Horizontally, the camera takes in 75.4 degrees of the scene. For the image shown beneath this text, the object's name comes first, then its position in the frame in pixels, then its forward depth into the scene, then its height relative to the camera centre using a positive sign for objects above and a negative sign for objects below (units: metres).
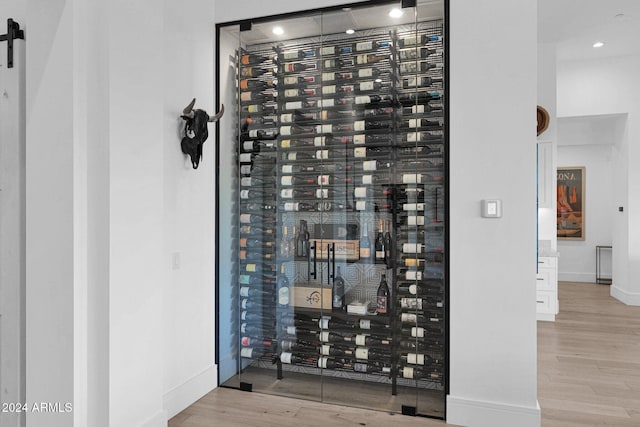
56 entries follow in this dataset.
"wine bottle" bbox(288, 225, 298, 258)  3.12 -0.27
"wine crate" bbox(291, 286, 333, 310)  3.04 -0.67
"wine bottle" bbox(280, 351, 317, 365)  3.10 -1.15
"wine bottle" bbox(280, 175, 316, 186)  3.08 +0.20
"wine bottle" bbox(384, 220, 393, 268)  2.90 -0.27
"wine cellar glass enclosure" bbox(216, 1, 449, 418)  2.79 +0.01
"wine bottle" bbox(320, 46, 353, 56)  2.98 +1.14
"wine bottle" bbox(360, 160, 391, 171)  2.91 +0.30
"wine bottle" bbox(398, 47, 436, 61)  2.78 +1.05
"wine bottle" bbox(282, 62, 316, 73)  3.06 +1.05
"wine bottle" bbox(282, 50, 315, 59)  3.06 +1.14
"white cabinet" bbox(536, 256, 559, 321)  5.08 -1.00
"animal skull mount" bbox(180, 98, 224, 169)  2.82 +0.52
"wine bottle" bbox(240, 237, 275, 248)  3.21 -0.28
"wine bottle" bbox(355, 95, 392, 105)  2.91 +0.77
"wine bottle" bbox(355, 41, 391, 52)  2.90 +1.15
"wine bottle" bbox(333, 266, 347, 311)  3.01 -0.62
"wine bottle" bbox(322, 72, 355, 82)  2.98 +0.95
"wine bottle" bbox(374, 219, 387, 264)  2.92 -0.26
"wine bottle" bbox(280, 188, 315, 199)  3.08 +0.11
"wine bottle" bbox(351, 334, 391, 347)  2.93 -0.95
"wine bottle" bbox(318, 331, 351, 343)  3.03 -0.95
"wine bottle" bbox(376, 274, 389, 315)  2.92 -0.64
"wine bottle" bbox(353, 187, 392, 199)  2.91 +0.11
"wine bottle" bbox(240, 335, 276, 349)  3.21 -1.06
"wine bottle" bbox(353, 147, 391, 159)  2.92 +0.39
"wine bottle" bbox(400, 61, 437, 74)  2.78 +0.96
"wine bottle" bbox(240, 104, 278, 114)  3.18 +0.77
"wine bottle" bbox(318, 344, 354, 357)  3.02 -1.05
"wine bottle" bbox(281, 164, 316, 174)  3.08 +0.29
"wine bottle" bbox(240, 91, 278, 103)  3.18 +0.86
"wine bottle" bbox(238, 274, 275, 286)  3.21 -0.57
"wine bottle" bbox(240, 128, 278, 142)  3.17 +0.57
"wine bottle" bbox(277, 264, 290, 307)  3.16 -0.62
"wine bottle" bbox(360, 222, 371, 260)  2.95 -0.27
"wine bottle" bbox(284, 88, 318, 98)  3.07 +0.86
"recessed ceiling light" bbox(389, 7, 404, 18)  2.84 +1.34
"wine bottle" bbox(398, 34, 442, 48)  2.77 +1.14
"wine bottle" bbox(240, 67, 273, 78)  3.19 +1.05
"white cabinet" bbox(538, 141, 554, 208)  5.31 +0.47
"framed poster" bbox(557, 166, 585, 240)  7.97 +0.10
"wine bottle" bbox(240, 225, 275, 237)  3.21 -0.18
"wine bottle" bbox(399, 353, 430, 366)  2.78 -1.02
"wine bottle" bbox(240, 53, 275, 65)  3.18 +1.15
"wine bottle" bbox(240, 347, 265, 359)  3.23 -1.14
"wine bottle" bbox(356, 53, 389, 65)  2.92 +1.06
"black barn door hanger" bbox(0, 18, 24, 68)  2.10 +0.87
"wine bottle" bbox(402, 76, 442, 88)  2.77 +0.86
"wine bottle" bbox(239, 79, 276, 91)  3.18 +0.95
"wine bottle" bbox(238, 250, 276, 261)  3.21 -0.38
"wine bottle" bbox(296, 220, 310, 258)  3.08 -0.25
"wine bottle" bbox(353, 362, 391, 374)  2.92 -1.15
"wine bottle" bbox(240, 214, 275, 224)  3.21 -0.09
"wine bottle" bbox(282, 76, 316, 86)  3.06 +0.95
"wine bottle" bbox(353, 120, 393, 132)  2.91 +0.59
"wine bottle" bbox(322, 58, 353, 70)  2.98 +1.05
